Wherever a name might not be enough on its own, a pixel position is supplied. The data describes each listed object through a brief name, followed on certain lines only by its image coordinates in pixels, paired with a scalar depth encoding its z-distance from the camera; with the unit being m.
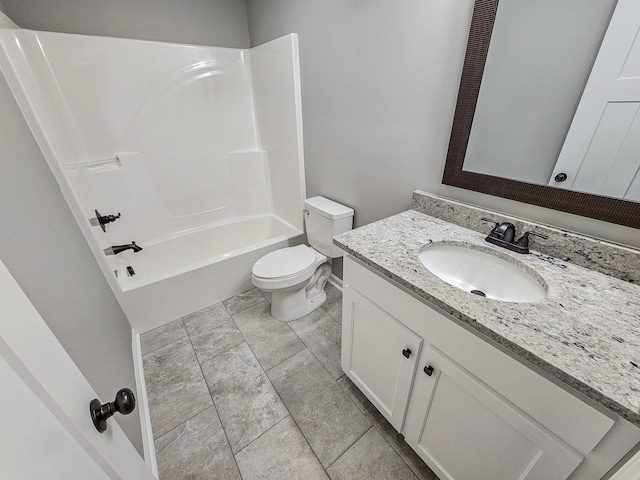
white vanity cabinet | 0.61
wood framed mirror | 0.85
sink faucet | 1.00
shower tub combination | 1.67
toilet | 1.72
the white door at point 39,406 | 0.29
